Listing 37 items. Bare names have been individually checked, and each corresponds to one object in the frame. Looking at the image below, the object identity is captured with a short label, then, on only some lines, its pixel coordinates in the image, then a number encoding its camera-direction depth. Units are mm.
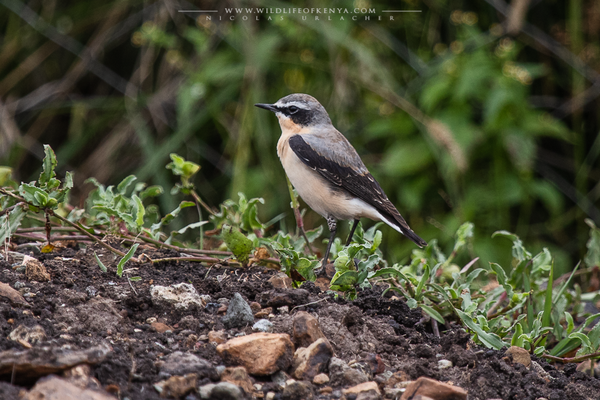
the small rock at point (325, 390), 4879
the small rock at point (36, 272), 5887
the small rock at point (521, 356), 5789
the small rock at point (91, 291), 5770
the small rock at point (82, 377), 4230
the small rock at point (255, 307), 5910
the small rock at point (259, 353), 4934
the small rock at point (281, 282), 6594
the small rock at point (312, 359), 5043
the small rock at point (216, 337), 5275
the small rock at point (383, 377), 5197
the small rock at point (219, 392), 4434
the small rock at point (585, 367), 6449
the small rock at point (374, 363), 5324
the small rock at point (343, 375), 5023
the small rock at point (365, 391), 4730
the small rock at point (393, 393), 4953
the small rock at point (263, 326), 5525
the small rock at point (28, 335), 4738
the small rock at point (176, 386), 4398
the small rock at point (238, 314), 5590
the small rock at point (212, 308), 5855
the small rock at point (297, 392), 4699
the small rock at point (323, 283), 7042
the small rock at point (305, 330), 5332
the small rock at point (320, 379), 4977
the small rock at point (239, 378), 4695
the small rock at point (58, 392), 3994
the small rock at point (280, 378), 4936
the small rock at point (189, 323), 5488
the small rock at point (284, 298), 5996
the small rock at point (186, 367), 4625
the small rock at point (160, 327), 5406
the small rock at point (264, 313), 5805
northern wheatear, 8789
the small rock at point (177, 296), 5730
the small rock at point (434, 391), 4754
